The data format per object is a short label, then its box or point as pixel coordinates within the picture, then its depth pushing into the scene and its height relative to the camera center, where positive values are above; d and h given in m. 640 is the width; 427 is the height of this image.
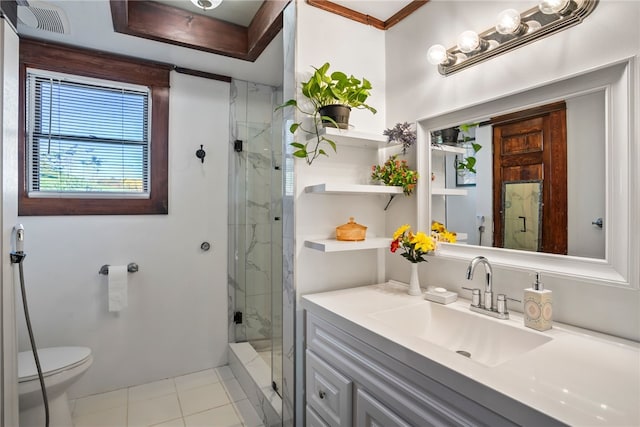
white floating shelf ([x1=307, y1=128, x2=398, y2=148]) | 1.52 +0.37
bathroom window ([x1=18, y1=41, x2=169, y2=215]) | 2.06 +0.54
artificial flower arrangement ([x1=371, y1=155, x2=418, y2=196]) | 1.67 +0.20
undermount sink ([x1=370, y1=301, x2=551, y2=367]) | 1.14 -0.46
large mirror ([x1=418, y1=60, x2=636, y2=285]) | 1.04 +0.13
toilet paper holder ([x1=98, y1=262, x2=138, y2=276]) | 2.21 -0.38
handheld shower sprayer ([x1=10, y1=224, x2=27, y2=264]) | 1.34 -0.13
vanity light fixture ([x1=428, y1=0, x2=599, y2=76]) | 1.12 +0.70
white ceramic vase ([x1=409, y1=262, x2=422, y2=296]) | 1.57 -0.33
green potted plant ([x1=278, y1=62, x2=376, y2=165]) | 1.52 +0.54
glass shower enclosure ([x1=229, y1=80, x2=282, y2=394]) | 2.62 -0.03
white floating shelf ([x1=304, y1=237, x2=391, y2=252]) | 1.50 -0.15
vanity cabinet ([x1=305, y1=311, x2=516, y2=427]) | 0.86 -0.57
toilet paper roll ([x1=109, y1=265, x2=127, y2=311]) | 2.17 -0.50
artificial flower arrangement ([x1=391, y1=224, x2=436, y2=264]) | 1.52 -0.15
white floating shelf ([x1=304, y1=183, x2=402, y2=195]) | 1.48 +0.11
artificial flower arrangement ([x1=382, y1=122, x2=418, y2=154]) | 1.67 +0.40
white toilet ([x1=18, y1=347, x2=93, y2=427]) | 1.63 -0.87
